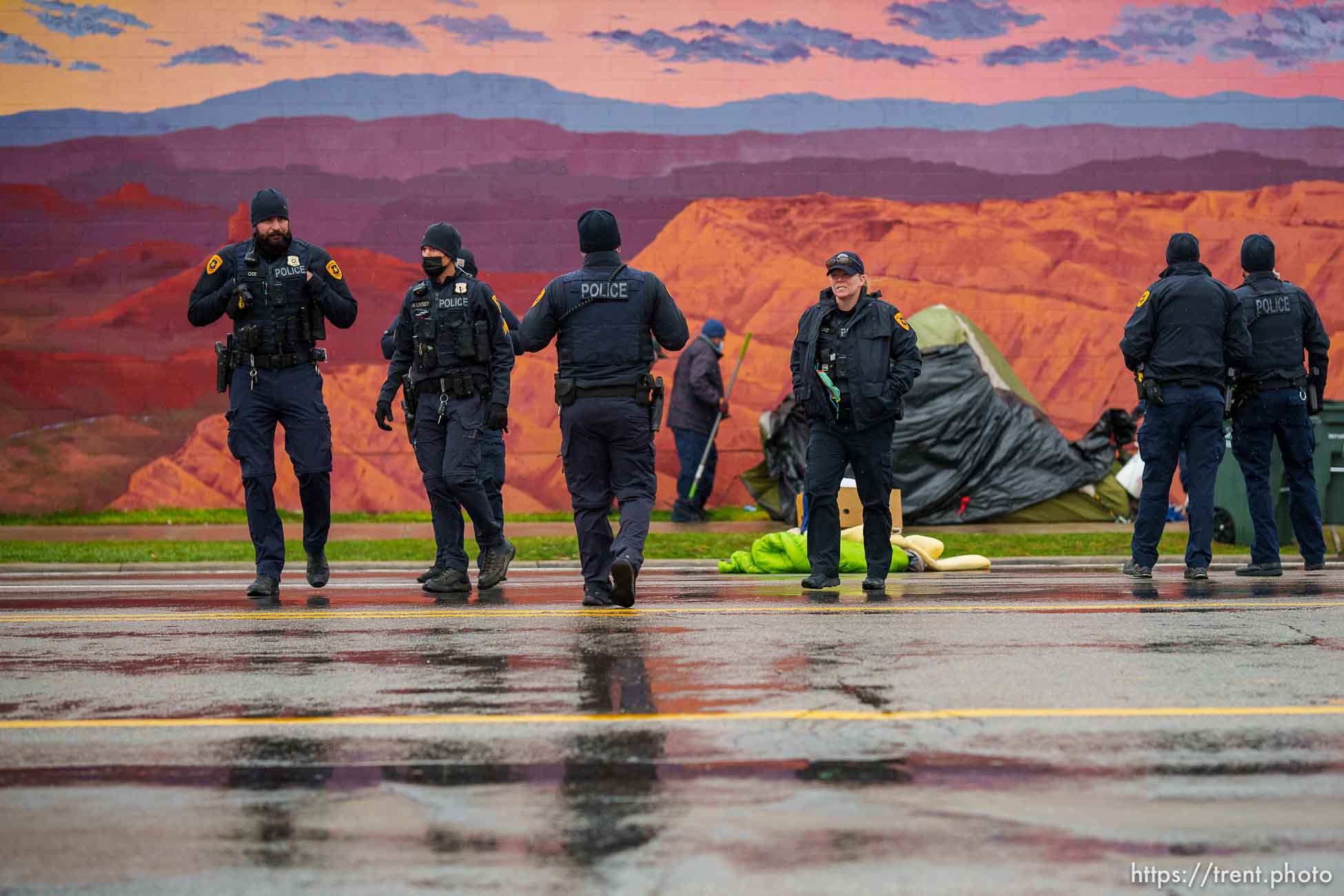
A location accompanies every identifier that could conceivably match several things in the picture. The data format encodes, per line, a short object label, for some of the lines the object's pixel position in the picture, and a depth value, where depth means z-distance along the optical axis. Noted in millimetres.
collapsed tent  17516
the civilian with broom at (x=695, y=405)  18172
